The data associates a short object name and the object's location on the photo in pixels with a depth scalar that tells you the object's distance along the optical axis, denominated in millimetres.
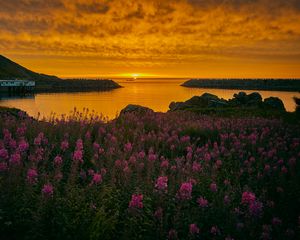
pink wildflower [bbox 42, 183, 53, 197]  2729
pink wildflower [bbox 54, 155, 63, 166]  3516
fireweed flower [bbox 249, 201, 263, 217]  2759
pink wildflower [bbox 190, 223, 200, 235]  2520
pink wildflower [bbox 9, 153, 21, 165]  3180
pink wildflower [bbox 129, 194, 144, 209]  2621
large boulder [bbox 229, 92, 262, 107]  19564
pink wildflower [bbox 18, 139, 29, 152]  3760
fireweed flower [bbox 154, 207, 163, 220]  2771
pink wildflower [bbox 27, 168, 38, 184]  2893
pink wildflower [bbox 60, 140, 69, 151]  4266
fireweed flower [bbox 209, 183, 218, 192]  3261
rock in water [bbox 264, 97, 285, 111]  18592
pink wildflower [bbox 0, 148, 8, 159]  3373
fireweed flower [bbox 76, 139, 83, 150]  3944
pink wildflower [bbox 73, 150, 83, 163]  3506
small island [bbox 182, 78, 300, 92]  113722
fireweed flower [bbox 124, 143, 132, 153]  4484
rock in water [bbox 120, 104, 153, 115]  14228
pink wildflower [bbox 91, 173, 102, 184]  3016
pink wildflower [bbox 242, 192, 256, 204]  2764
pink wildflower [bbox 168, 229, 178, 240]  2594
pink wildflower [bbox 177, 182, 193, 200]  2883
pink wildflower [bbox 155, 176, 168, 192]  2970
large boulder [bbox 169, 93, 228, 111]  17596
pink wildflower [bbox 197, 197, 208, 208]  2954
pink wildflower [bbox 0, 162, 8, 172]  3020
